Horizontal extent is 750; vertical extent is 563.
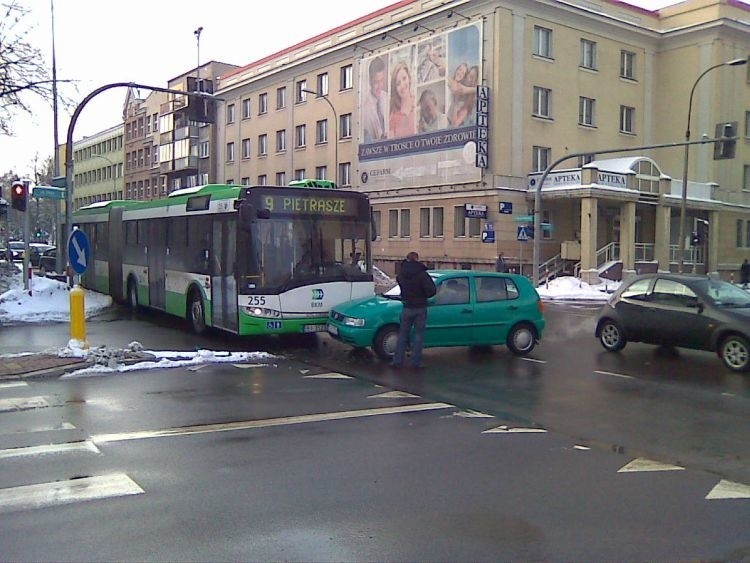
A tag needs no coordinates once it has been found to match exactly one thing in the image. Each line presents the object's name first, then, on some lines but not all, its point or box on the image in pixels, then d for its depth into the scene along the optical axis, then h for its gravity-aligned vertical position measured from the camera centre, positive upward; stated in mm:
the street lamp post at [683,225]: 32969 +945
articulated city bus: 13750 -193
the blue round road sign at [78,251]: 13148 -133
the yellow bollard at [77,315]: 12523 -1134
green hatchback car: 12859 -1150
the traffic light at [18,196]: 19938 +1157
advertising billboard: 39281 +7002
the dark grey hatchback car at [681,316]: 12461 -1131
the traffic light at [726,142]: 24625 +3299
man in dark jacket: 11977 -873
